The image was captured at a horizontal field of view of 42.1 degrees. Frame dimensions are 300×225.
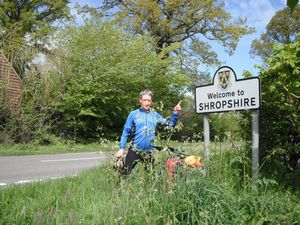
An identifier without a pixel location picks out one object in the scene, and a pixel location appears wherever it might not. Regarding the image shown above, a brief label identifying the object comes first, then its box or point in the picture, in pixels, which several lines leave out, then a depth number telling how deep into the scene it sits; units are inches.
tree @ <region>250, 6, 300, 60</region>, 1748.3
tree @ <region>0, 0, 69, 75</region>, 953.4
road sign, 209.9
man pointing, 202.1
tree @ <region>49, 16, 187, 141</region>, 814.7
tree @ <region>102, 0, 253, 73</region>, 1221.7
